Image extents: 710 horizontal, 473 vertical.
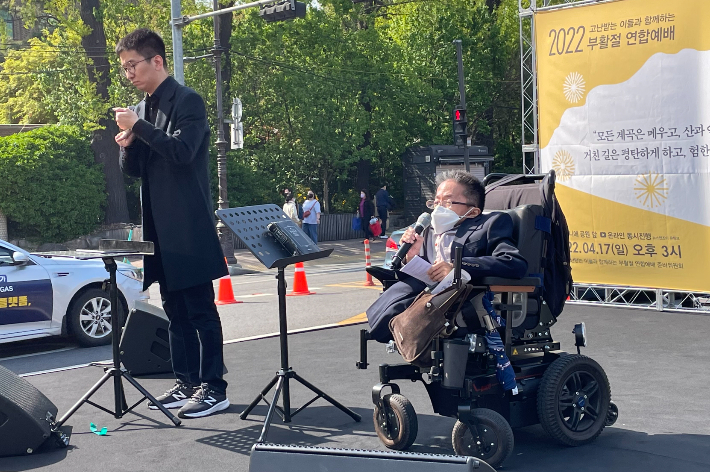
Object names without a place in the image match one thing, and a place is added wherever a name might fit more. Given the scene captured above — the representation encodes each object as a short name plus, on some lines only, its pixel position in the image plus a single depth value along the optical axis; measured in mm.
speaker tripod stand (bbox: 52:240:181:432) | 5187
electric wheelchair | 4520
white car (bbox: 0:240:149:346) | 8727
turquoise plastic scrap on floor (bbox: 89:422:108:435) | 5367
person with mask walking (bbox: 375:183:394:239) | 29547
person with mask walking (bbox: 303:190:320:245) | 24078
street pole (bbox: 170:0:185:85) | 18844
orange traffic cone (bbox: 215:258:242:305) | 13344
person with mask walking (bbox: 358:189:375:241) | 27656
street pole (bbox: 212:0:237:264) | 20828
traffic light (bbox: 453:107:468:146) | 25922
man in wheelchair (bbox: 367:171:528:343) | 4641
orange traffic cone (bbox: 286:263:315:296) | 14195
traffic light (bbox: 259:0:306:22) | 16578
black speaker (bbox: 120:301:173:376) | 6840
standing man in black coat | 5512
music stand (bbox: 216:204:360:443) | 5184
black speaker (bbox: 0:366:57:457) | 4805
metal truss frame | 10266
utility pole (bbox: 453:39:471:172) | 26797
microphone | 5191
